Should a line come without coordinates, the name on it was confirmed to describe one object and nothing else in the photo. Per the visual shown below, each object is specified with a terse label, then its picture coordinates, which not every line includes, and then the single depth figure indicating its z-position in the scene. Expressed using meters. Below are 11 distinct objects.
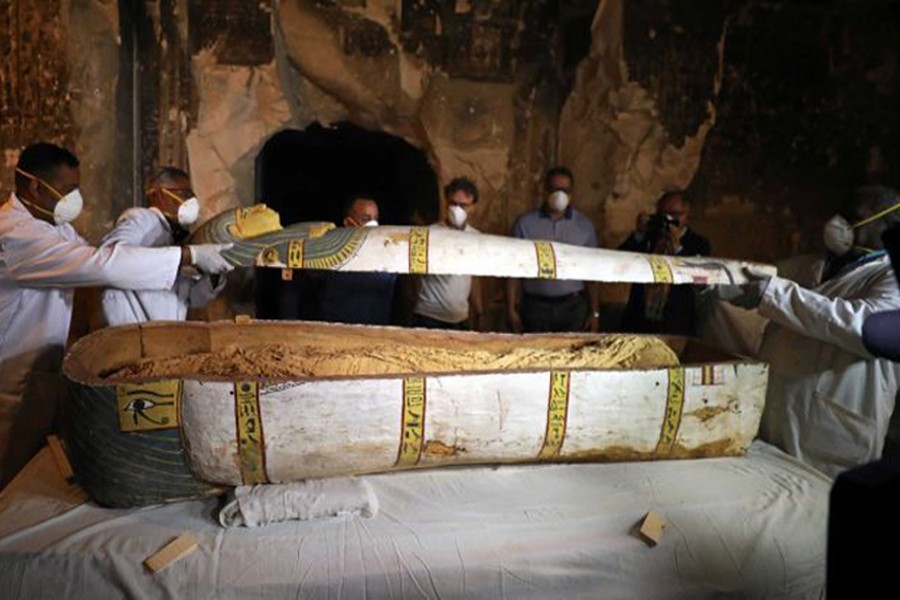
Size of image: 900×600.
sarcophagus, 2.26
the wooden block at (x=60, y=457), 2.51
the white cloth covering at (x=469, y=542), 2.02
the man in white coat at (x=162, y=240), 3.04
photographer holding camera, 4.02
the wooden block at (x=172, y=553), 2.00
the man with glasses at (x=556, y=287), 4.36
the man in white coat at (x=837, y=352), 2.72
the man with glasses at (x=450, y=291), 4.04
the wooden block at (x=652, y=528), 2.29
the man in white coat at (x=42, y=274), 2.74
